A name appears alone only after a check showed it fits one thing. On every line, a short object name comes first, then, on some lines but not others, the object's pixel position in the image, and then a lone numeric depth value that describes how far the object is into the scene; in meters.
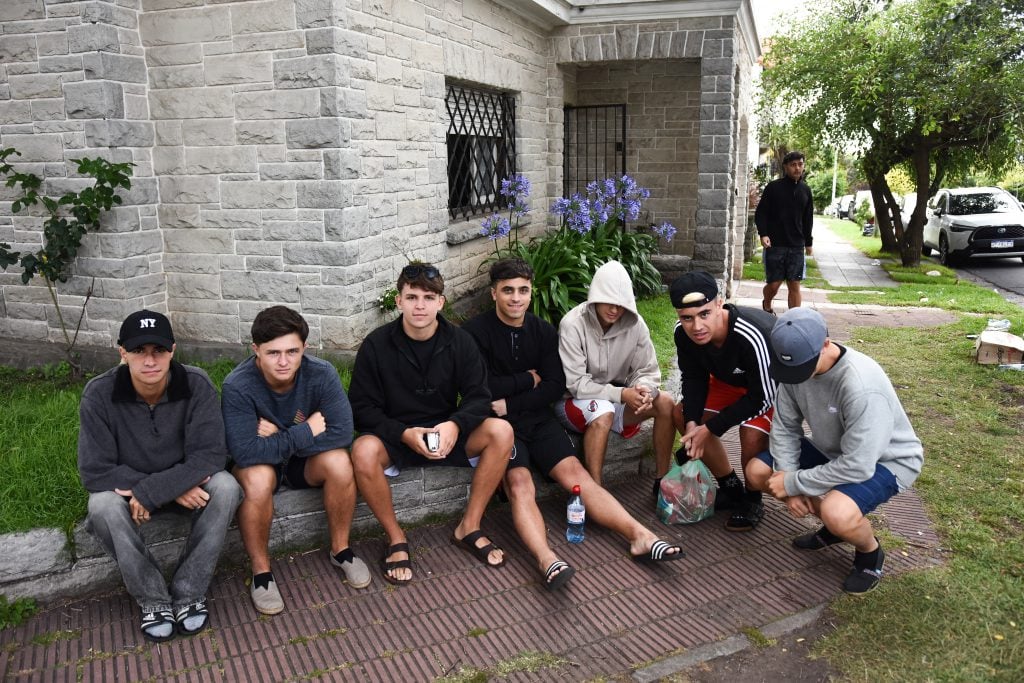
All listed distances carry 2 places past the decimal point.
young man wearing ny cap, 3.25
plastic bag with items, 4.24
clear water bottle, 4.00
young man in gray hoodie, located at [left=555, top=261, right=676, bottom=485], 4.37
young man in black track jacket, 3.91
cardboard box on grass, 7.01
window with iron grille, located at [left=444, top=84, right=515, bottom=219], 7.70
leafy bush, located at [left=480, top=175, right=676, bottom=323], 7.52
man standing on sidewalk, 8.34
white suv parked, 16.52
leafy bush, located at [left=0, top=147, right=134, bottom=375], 5.32
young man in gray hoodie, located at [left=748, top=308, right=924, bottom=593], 3.38
